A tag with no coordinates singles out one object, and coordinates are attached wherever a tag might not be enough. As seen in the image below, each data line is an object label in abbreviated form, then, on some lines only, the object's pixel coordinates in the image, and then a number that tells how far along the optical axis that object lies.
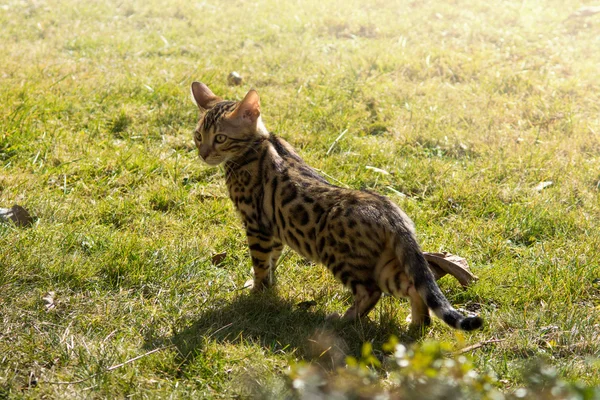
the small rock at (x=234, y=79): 8.38
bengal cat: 4.05
